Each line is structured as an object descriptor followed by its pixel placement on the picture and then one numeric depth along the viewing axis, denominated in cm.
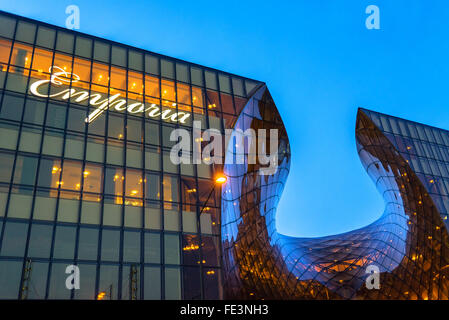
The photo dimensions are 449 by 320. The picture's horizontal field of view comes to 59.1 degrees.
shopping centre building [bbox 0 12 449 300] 2036
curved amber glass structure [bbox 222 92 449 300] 3356
